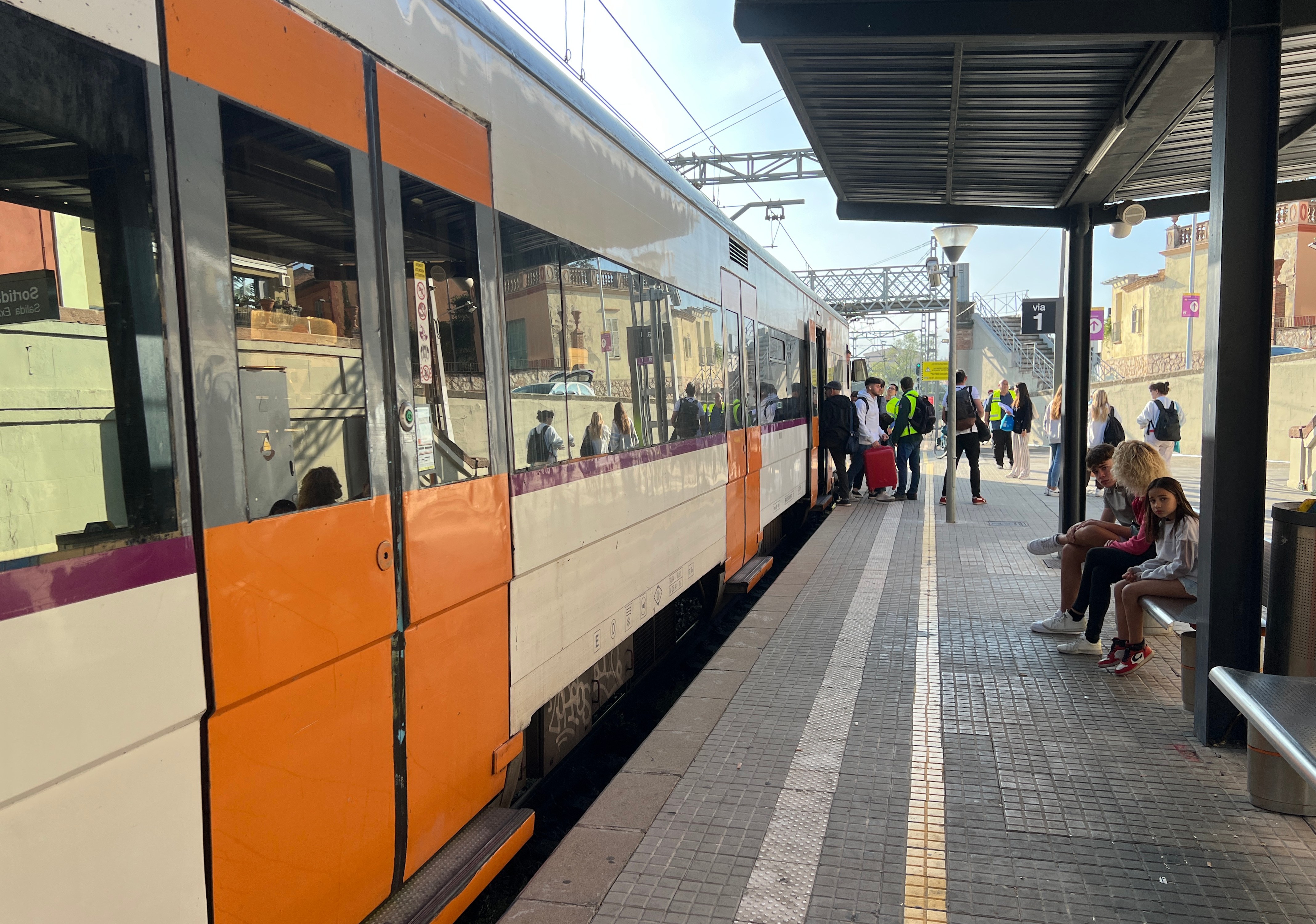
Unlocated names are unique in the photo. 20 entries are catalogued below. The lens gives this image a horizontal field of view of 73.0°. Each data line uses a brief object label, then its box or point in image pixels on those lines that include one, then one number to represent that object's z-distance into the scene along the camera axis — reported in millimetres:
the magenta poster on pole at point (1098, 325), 19641
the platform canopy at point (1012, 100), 4453
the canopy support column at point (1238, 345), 3980
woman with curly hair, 5215
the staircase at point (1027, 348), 43438
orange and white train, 1685
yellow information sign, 15914
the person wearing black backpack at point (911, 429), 13961
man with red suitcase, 14000
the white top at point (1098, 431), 11734
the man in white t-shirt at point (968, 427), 13227
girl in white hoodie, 4852
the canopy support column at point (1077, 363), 7957
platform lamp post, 11109
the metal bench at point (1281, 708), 2789
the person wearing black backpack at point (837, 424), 13320
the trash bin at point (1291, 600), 3855
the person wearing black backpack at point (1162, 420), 12539
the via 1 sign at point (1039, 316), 19297
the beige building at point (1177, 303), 35188
